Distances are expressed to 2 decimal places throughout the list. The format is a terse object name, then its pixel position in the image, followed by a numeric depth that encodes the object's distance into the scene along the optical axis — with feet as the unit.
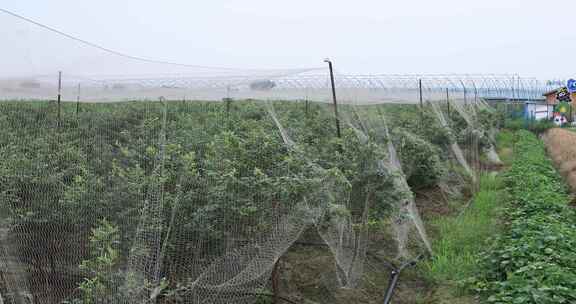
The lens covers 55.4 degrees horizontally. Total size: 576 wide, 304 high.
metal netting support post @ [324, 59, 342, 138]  21.07
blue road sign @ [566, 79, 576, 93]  98.84
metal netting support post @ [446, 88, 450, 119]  41.37
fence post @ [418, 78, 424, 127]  34.73
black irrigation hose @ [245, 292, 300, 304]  14.30
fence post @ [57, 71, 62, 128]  16.18
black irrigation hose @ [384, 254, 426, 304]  16.64
